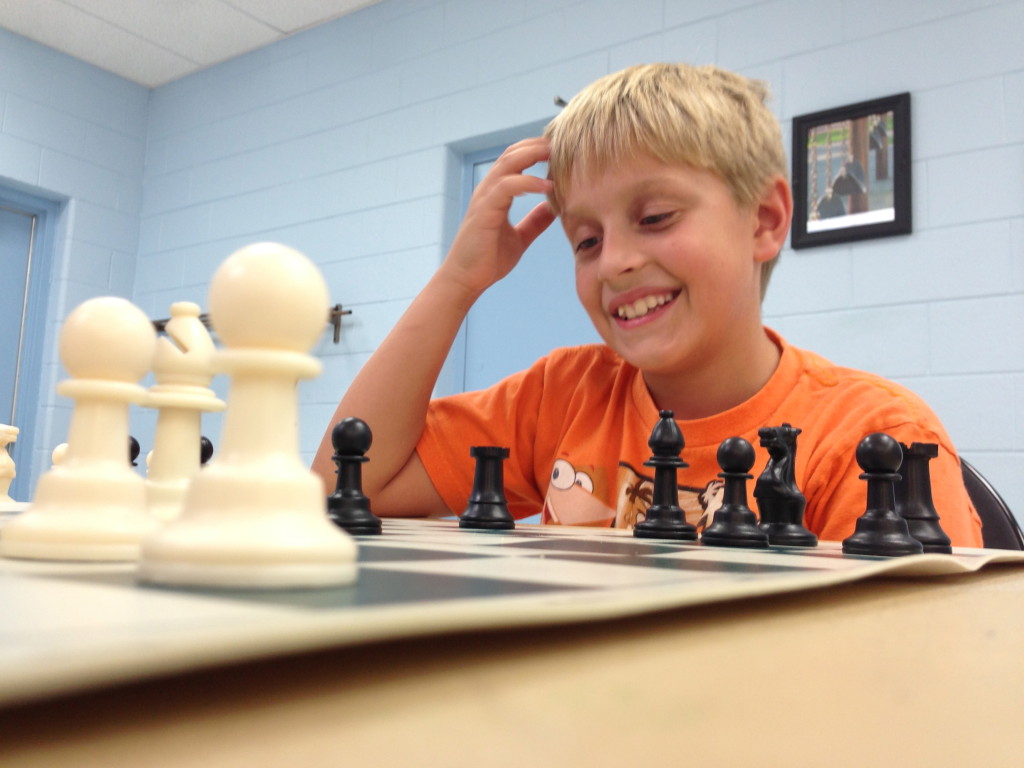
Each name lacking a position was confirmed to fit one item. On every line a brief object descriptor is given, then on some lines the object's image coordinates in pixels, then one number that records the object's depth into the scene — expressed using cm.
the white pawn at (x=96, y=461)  40
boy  114
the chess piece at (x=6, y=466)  110
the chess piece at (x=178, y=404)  55
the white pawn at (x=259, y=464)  30
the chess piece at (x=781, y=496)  70
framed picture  228
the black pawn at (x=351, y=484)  65
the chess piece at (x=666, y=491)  74
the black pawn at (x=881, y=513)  59
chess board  17
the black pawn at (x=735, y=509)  67
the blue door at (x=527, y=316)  296
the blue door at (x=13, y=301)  397
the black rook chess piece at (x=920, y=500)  68
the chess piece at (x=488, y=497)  84
